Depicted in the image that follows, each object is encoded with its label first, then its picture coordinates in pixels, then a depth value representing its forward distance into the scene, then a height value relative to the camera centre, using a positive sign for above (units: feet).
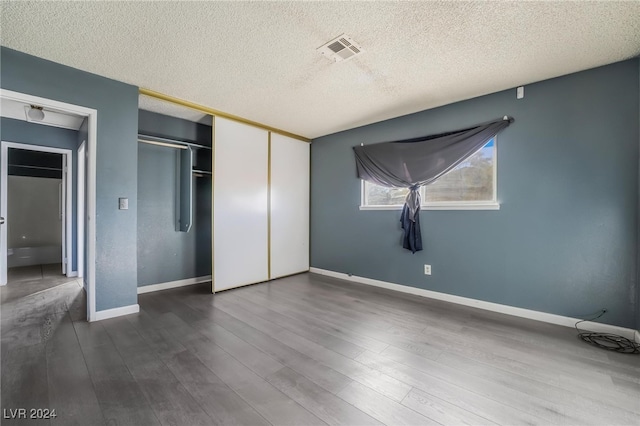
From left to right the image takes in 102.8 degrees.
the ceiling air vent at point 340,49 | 6.67 +4.55
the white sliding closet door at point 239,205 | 11.64 +0.45
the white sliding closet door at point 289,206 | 14.02 +0.48
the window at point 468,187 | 9.75 +1.08
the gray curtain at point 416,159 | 9.84 +2.40
